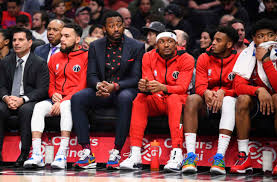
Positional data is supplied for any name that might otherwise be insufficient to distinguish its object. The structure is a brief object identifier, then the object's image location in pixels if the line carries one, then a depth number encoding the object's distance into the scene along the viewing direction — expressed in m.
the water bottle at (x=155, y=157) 12.47
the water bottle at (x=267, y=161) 11.66
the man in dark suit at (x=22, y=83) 13.47
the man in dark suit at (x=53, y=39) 15.59
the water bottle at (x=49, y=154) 13.46
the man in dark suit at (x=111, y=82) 12.70
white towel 12.01
